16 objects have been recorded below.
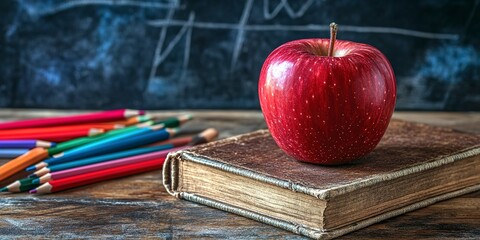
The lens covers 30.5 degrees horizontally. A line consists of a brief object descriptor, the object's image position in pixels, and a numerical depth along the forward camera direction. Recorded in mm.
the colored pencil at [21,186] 1169
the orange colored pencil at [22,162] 1248
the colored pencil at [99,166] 1192
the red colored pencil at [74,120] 1497
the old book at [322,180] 1008
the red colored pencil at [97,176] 1174
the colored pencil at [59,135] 1435
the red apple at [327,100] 1061
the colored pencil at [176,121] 1530
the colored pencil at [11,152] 1371
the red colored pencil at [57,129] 1448
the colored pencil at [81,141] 1353
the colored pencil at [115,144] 1278
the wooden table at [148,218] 1017
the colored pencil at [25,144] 1383
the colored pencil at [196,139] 1443
